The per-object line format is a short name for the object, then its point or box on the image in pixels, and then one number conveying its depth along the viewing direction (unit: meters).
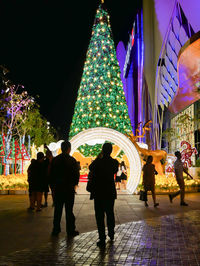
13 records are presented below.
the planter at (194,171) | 14.07
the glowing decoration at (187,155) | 14.57
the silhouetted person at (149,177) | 7.77
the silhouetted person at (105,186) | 4.13
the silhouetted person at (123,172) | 12.63
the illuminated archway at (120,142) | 11.30
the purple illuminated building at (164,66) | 21.09
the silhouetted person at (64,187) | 4.48
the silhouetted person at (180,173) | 7.77
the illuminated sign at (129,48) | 45.25
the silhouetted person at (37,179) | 6.80
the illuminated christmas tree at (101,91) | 20.61
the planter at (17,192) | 10.75
